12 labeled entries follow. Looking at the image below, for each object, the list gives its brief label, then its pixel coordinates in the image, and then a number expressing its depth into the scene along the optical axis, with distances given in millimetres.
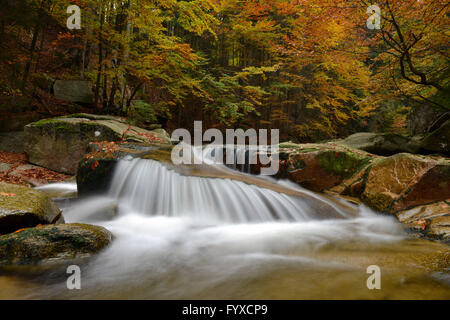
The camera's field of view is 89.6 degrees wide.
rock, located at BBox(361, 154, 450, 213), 4281
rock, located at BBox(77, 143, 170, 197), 4852
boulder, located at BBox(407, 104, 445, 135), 10757
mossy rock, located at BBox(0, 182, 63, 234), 2484
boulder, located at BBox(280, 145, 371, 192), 5824
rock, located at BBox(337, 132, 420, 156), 8719
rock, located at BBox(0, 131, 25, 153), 7479
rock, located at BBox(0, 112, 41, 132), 7677
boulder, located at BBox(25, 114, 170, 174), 6578
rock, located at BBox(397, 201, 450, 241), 3389
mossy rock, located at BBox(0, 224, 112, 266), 2188
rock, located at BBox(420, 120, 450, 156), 7217
